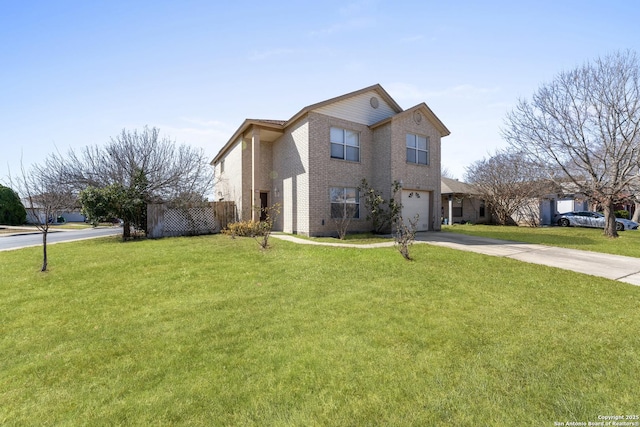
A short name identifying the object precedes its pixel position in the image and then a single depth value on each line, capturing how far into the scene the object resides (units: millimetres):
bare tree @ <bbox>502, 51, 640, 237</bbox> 13961
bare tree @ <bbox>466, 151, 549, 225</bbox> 22469
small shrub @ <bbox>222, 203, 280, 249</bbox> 12848
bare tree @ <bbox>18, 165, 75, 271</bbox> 8594
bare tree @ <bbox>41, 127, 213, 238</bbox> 15883
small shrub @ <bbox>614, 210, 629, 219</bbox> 30317
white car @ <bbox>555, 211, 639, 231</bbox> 21925
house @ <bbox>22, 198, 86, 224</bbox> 35719
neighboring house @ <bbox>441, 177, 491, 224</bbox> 24406
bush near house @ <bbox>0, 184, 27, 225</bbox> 32062
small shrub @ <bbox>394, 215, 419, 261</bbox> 7789
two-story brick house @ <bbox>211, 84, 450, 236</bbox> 13203
